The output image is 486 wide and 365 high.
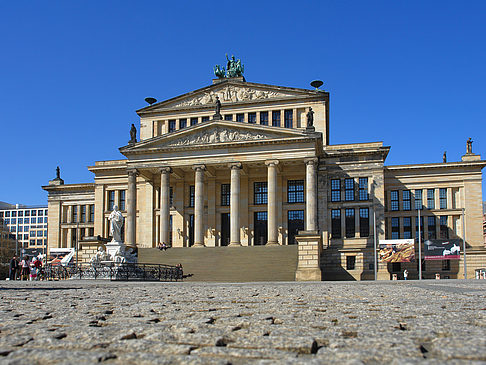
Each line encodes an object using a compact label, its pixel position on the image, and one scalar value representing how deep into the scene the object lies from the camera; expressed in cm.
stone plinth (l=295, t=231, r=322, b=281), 4618
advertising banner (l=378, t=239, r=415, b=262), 5181
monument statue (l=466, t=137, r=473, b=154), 6187
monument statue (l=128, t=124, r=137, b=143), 5830
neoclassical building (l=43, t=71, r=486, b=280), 5406
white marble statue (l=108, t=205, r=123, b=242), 4028
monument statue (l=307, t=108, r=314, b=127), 5284
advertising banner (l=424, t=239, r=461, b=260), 5200
